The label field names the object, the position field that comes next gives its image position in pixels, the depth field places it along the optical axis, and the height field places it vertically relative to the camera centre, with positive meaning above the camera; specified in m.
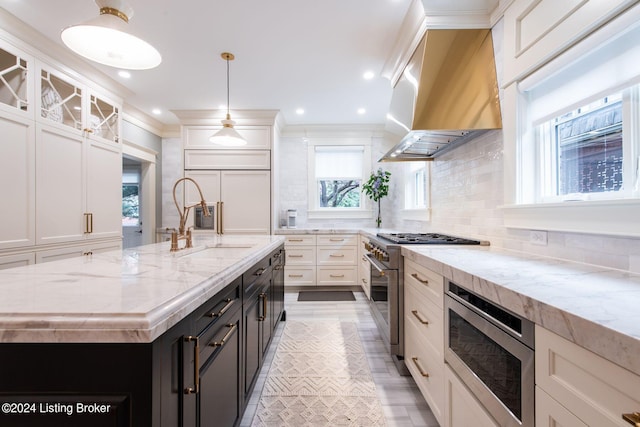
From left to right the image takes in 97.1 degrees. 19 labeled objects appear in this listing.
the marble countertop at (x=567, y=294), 0.58 -0.24
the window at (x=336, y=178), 4.86 +0.60
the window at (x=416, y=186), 3.63 +0.36
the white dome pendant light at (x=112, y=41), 1.19 +0.77
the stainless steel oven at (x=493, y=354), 0.85 -0.52
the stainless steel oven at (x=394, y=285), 2.09 -0.56
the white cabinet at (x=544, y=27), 1.21 +0.93
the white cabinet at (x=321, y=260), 4.27 -0.71
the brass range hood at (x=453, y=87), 1.96 +0.90
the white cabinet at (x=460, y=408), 1.05 -0.80
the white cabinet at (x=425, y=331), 1.45 -0.70
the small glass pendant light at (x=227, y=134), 2.77 +0.77
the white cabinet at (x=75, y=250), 2.49 -0.38
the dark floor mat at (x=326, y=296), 3.98 -1.21
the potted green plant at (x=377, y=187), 4.45 +0.42
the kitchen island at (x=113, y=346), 0.65 -0.34
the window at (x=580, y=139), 1.15 +0.38
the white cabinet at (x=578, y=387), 0.57 -0.40
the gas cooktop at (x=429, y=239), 2.03 -0.21
